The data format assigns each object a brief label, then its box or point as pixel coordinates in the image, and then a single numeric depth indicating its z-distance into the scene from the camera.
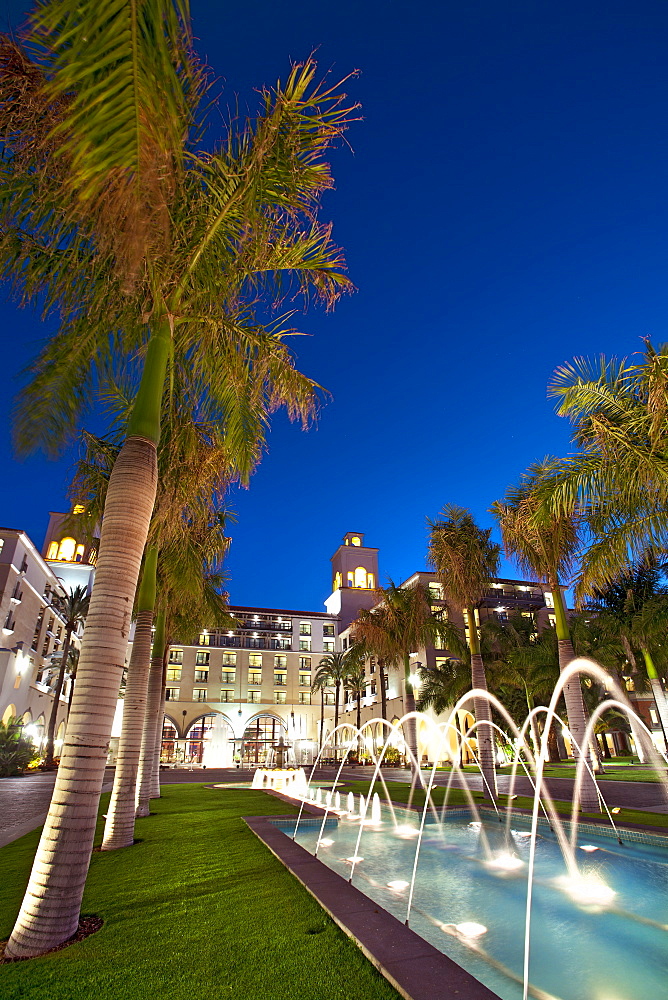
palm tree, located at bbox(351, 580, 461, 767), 26.78
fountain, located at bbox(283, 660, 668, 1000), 5.34
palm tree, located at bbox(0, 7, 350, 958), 4.80
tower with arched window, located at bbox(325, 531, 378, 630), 85.81
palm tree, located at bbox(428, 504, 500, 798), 20.73
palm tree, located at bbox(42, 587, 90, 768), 39.41
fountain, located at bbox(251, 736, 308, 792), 25.50
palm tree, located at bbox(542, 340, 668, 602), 10.79
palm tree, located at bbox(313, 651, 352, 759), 60.67
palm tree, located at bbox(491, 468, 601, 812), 14.49
